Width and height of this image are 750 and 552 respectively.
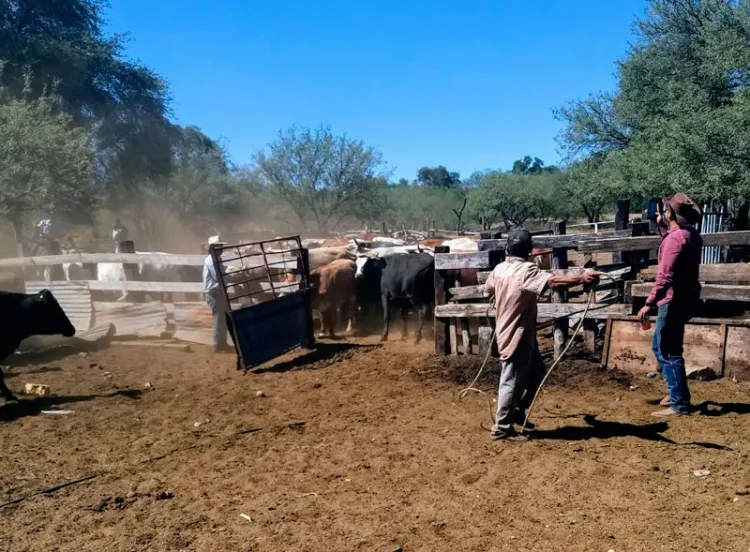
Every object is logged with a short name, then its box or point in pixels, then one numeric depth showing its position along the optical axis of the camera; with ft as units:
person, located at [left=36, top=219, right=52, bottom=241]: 64.13
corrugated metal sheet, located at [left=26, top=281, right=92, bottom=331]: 39.60
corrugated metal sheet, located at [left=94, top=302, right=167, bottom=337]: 37.91
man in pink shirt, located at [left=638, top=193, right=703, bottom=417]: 17.61
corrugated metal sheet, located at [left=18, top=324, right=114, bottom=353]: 35.55
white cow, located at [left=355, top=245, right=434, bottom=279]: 40.24
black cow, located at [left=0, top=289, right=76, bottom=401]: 26.66
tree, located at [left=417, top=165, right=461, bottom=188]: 372.99
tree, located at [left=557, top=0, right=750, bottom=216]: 45.62
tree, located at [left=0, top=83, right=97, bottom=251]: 54.70
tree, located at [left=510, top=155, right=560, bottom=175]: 346.01
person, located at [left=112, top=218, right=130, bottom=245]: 64.34
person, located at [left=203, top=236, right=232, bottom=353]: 32.35
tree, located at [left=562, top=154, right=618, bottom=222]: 67.03
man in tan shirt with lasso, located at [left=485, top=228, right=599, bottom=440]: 16.63
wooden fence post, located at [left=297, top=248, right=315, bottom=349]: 32.65
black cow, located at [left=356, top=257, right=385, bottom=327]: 39.91
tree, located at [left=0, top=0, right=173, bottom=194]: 85.15
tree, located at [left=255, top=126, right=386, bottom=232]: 122.11
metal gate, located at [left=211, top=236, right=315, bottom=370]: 28.66
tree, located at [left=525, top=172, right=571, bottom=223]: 154.22
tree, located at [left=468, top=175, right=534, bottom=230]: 158.40
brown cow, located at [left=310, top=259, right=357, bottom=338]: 37.35
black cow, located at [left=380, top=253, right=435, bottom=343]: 34.88
